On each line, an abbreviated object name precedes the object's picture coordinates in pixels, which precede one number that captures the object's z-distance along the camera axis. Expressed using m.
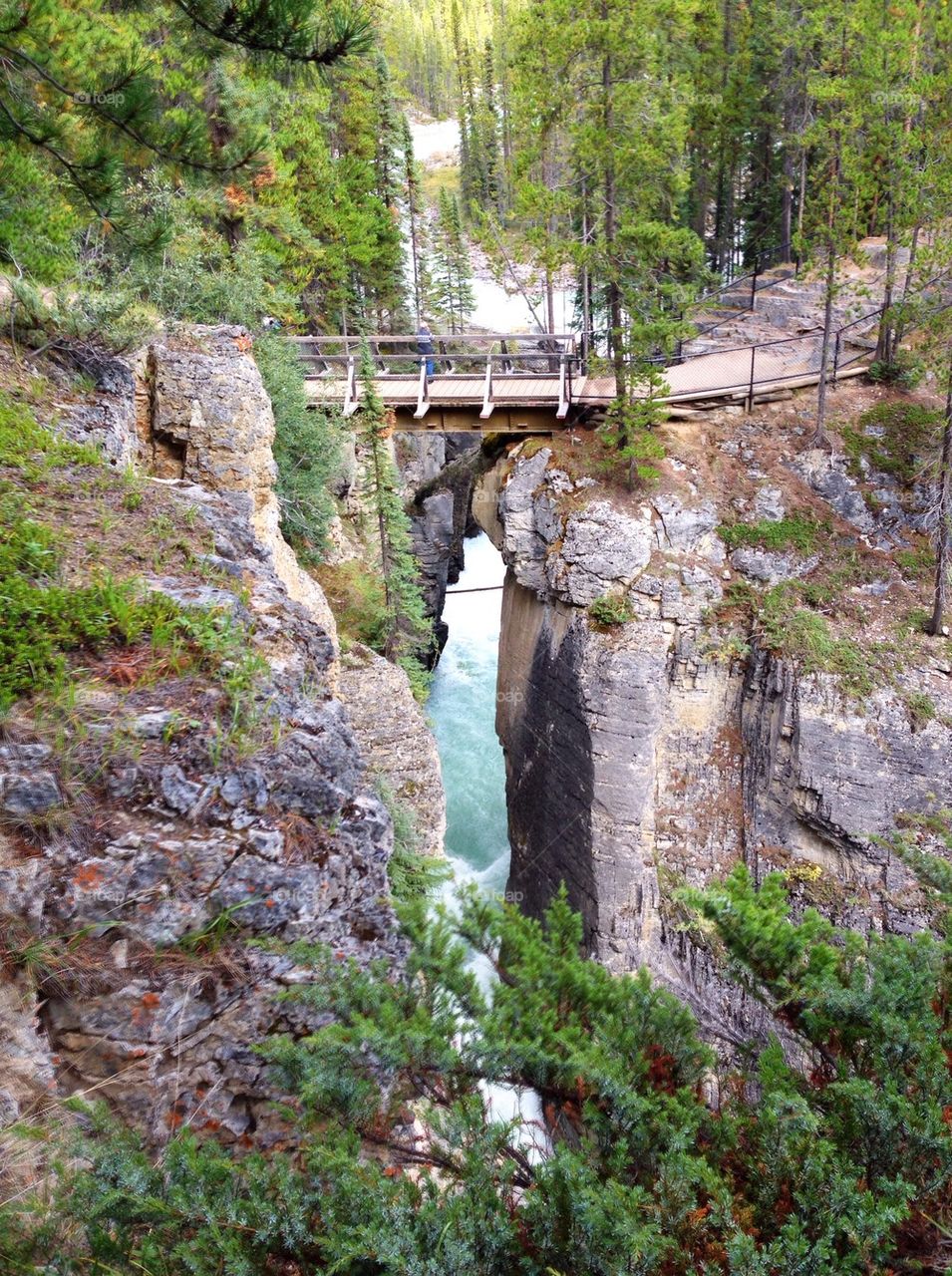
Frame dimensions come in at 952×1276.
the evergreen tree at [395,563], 15.39
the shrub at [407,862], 9.52
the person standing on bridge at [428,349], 15.83
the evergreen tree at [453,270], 35.88
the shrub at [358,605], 16.36
